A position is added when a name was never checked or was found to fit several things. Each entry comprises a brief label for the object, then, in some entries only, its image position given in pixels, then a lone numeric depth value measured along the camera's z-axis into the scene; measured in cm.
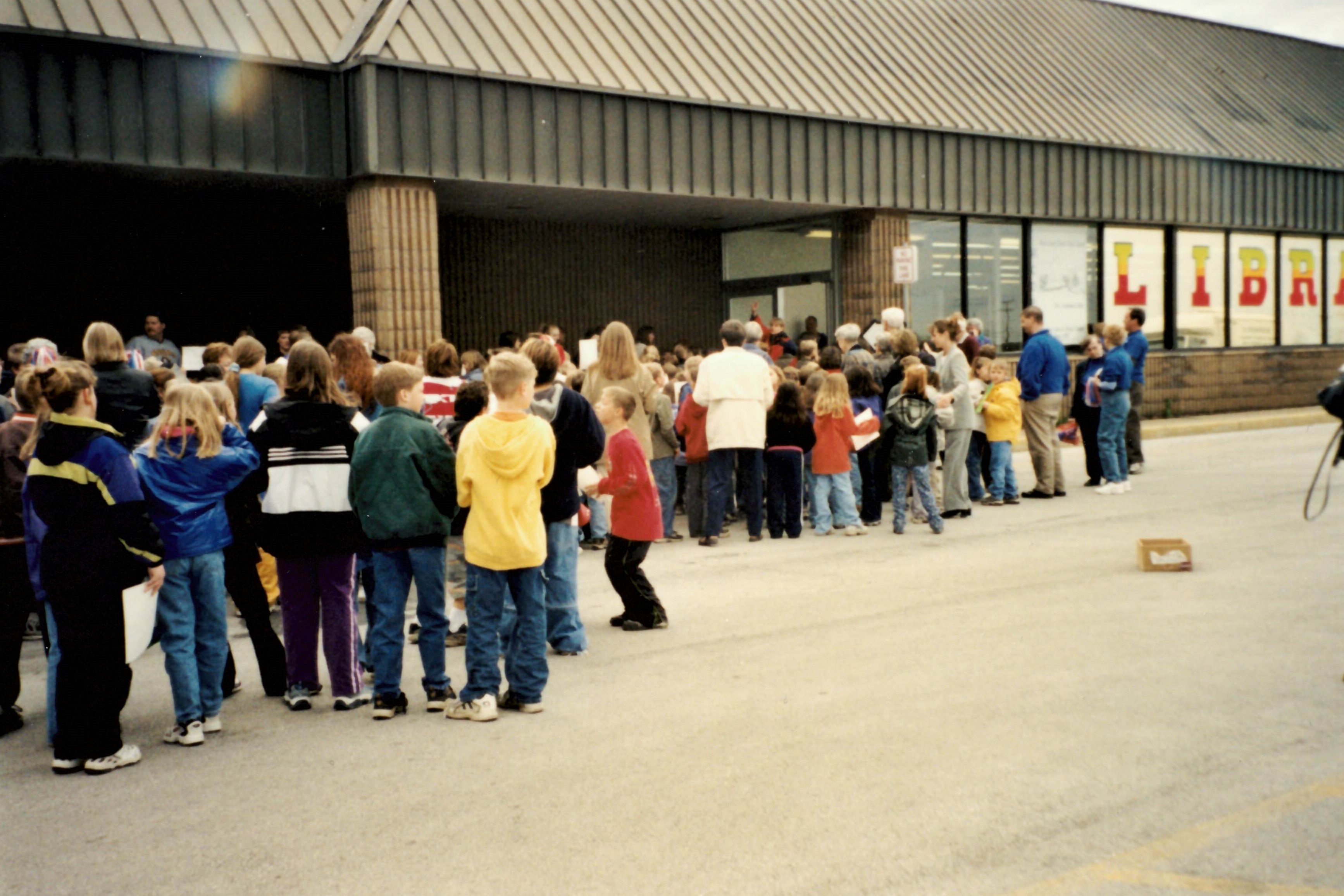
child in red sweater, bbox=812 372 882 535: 1175
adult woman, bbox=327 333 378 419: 744
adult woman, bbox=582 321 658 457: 1011
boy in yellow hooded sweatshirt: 617
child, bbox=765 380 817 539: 1178
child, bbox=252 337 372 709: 641
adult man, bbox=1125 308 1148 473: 1556
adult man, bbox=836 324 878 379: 1265
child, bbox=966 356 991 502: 1326
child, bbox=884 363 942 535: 1175
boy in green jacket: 624
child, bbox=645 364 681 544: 1159
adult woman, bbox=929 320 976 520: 1249
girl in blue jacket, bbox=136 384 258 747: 599
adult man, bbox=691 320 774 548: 1134
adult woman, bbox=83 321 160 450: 745
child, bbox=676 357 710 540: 1173
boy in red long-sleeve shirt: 796
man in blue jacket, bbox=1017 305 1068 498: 1393
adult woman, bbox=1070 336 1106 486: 1455
